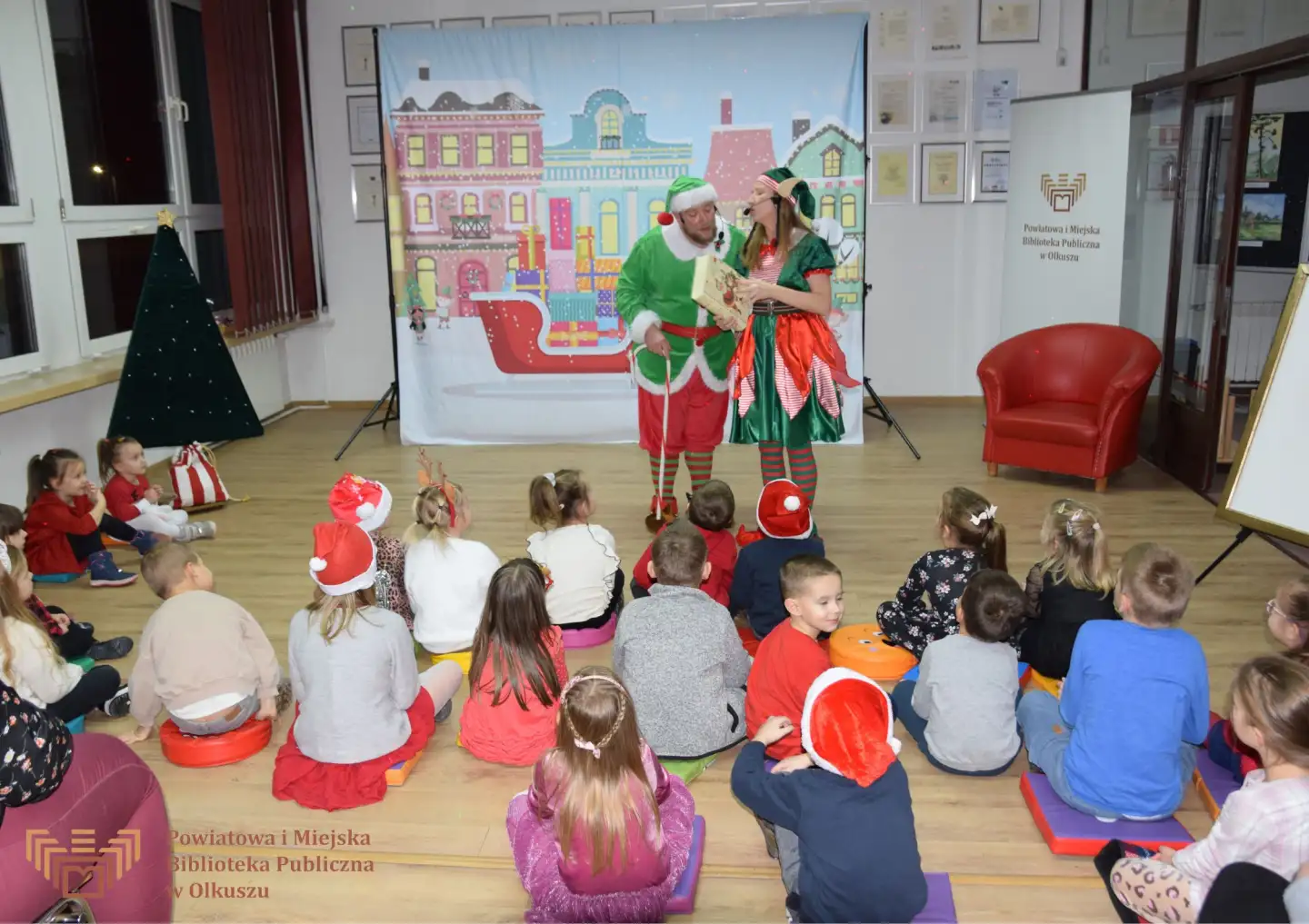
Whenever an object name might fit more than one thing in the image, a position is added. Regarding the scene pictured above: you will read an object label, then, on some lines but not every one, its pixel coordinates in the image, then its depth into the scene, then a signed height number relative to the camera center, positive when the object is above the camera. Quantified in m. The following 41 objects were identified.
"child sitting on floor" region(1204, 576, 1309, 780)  2.75 -1.03
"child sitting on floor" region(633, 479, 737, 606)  3.78 -1.11
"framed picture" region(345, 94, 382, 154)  7.76 +0.60
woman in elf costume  4.49 -0.54
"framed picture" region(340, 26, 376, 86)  7.64 +1.05
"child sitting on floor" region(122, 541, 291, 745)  3.02 -1.17
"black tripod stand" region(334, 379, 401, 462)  7.07 -1.27
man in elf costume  4.83 -0.55
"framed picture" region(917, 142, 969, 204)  7.56 +0.21
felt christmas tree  5.56 -0.73
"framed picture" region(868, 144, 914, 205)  7.61 +0.20
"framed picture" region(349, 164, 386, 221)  7.87 +0.15
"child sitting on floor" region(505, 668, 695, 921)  2.11 -1.15
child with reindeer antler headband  3.53 -1.12
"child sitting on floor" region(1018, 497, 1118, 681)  3.07 -1.03
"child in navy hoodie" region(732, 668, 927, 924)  2.06 -1.10
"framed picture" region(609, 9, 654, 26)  7.45 +1.24
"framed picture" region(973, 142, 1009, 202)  7.54 +0.20
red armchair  5.66 -1.01
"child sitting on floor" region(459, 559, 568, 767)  2.87 -1.19
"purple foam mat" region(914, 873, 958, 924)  2.32 -1.43
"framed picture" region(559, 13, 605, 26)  7.46 +1.23
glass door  5.25 -0.39
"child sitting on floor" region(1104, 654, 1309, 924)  2.05 -1.08
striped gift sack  5.61 -1.27
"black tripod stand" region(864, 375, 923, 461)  6.80 -1.29
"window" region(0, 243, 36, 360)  5.40 -0.41
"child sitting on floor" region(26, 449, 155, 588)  4.62 -1.21
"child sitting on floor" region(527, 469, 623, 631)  3.71 -1.09
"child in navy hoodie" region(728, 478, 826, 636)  3.58 -1.07
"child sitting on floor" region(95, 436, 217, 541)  5.13 -1.24
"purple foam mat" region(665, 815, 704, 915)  2.43 -1.44
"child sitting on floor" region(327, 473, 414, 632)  3.33 -0.91
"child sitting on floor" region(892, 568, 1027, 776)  2.80 -1.19
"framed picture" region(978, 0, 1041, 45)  7.34 +1.15
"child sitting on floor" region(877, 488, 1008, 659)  3.32 -1.04
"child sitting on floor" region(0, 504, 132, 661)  3.71 -1.35
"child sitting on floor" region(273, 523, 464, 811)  2.83 -1.17
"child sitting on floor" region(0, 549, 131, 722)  2.94 -1.18
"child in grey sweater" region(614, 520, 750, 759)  2.88 -1.16
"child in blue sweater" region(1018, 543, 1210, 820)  2.57 -1.11
